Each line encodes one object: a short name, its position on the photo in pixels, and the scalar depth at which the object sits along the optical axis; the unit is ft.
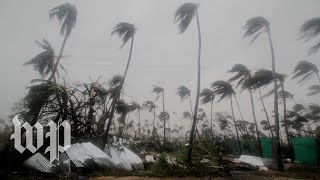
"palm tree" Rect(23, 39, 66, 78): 68.90
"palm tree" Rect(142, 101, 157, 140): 162.91
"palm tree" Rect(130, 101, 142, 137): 75.72
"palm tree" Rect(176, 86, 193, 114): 127.34
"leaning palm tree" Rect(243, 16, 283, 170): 52.59
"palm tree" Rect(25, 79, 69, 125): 42.05
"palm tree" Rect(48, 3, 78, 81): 64.34
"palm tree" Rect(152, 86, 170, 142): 144.05
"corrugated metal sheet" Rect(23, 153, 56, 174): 31.91
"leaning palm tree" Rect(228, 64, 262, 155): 79.41
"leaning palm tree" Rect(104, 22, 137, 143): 65.05
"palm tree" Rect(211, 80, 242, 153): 85.25
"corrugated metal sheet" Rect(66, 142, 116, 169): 34.55
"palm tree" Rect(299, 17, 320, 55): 32.32
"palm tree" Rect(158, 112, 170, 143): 179.77
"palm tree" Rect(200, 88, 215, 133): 107.76
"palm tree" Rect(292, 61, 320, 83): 63.41
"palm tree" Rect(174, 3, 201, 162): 57.57
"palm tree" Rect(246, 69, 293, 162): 57.88
